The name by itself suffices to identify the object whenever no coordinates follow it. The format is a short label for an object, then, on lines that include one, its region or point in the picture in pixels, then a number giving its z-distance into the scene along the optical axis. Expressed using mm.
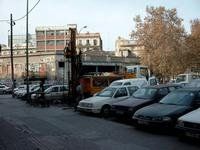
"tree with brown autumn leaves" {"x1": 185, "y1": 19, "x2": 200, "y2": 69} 32702
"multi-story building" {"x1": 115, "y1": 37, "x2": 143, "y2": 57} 71702
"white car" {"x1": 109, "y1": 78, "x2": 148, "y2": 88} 16885
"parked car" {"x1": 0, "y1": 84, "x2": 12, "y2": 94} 32371
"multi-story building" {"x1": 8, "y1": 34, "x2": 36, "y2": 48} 87074
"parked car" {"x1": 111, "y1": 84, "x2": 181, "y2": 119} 10177
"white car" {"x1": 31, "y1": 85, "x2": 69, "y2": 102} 18689
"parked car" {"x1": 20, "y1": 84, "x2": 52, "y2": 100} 21742
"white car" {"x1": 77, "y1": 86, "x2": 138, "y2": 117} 12133
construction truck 17974
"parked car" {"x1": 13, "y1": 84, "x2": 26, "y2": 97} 25151
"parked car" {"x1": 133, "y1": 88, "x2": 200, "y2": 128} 8258
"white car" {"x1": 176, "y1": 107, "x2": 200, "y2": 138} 6970
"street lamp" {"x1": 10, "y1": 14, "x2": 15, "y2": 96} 28332
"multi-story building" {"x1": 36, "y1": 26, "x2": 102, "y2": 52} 71559
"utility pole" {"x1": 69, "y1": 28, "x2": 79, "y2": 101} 16620
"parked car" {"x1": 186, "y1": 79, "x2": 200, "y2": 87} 15228
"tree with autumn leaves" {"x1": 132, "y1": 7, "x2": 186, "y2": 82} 30475
